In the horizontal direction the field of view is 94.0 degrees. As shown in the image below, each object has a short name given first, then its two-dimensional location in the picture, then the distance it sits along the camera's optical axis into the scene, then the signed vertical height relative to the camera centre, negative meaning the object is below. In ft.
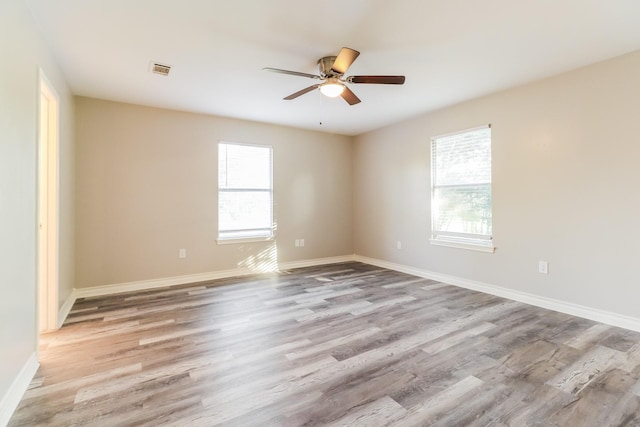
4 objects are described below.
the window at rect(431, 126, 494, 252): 12.63 +1.12
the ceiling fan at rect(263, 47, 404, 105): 7.77 +3.98
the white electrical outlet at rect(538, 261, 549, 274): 10.76 -1.93
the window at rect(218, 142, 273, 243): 15.37 +1.19
